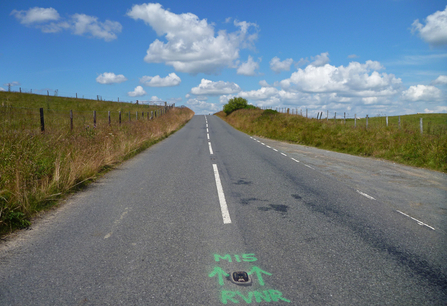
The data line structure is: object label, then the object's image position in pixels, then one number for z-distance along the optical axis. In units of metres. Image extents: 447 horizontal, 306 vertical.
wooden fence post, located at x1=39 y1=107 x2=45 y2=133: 8.85
